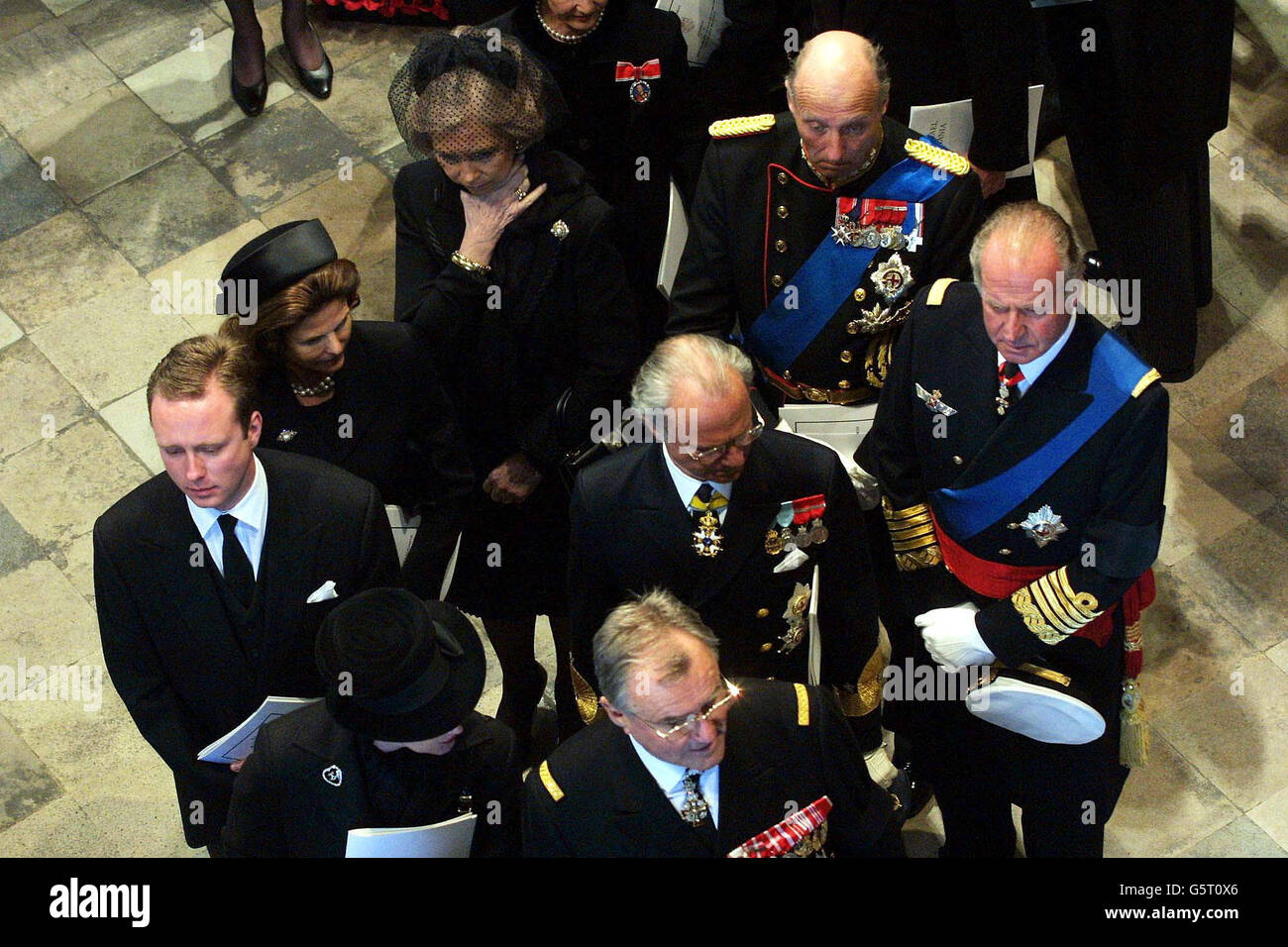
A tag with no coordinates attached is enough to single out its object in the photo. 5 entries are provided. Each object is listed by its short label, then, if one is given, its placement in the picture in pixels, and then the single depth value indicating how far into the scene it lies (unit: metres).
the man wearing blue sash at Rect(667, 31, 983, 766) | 4.39
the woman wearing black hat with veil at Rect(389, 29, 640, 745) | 4.42
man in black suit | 3.85
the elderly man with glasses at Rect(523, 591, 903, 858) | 3.49
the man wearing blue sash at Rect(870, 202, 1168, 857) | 3.87
